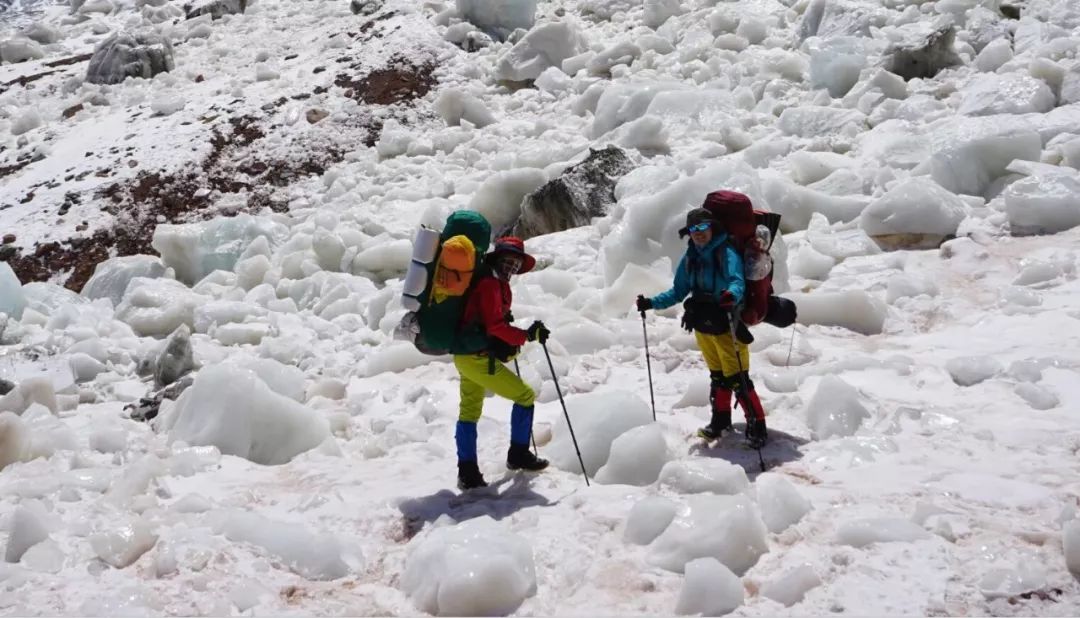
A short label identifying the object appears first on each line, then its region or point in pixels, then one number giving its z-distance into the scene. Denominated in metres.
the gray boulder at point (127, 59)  15.52
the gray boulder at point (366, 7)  16.33
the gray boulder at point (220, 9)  18.30
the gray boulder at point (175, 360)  6.26
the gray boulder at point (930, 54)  9.50
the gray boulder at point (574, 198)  8.36
